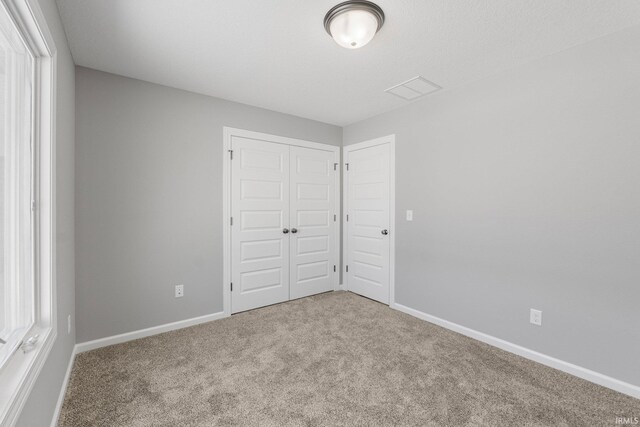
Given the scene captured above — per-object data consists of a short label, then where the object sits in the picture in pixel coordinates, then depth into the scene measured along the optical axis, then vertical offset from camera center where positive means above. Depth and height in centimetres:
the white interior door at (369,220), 359 -14
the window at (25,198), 118 +5
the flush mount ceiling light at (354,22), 170 +119
